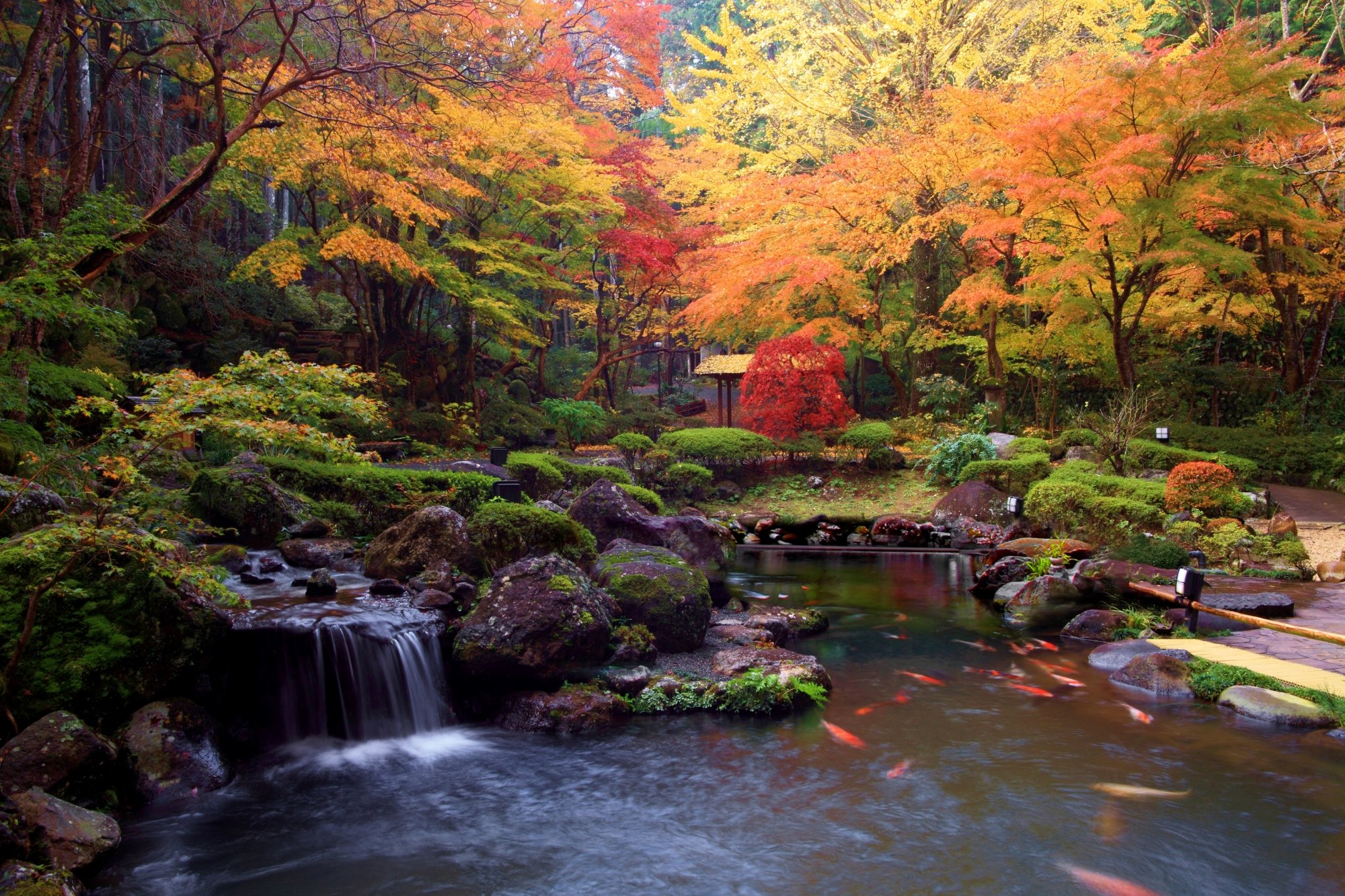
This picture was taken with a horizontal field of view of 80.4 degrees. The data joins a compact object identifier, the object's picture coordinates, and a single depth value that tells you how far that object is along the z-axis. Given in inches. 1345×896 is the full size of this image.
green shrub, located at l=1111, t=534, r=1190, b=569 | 338.6
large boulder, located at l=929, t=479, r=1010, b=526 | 515.2
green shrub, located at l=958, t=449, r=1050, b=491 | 536.4
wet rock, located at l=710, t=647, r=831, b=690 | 253.3
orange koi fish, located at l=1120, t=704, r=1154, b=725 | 228.7
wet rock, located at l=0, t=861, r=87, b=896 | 126.1
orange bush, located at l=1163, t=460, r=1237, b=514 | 406.9
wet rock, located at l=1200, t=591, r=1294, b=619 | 287.9
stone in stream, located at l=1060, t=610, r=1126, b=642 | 310.3
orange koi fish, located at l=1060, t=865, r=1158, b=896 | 152.0
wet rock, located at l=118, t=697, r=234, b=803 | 182.7
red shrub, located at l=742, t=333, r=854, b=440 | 663.1
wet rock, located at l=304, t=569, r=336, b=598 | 254.5
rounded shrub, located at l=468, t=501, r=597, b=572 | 291.6
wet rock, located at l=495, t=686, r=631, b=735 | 229.8
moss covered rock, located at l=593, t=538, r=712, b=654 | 275.6
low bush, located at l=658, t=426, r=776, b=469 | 627.8
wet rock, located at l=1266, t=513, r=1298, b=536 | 379.2
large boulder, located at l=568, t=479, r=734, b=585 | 361.4
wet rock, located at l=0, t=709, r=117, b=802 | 156.4
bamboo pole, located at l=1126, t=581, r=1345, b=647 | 255.6
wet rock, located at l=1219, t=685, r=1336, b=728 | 215.6
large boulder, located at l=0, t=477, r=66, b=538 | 208.1
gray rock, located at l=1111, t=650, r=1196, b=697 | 248.0
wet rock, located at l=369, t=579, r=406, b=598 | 261.6
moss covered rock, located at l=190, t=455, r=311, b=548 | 306.8
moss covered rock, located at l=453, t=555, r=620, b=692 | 233.9
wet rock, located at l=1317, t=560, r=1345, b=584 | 341.4
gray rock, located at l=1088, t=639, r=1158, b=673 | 271.4
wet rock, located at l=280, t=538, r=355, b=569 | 290.7
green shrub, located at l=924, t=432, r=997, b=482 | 581.6
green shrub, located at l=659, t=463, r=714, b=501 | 606.2
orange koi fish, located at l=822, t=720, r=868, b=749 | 218.7
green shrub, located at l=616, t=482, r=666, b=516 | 458.0
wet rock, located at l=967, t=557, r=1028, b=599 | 384.8
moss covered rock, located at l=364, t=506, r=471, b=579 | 284.5
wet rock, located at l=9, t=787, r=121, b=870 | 141.9
